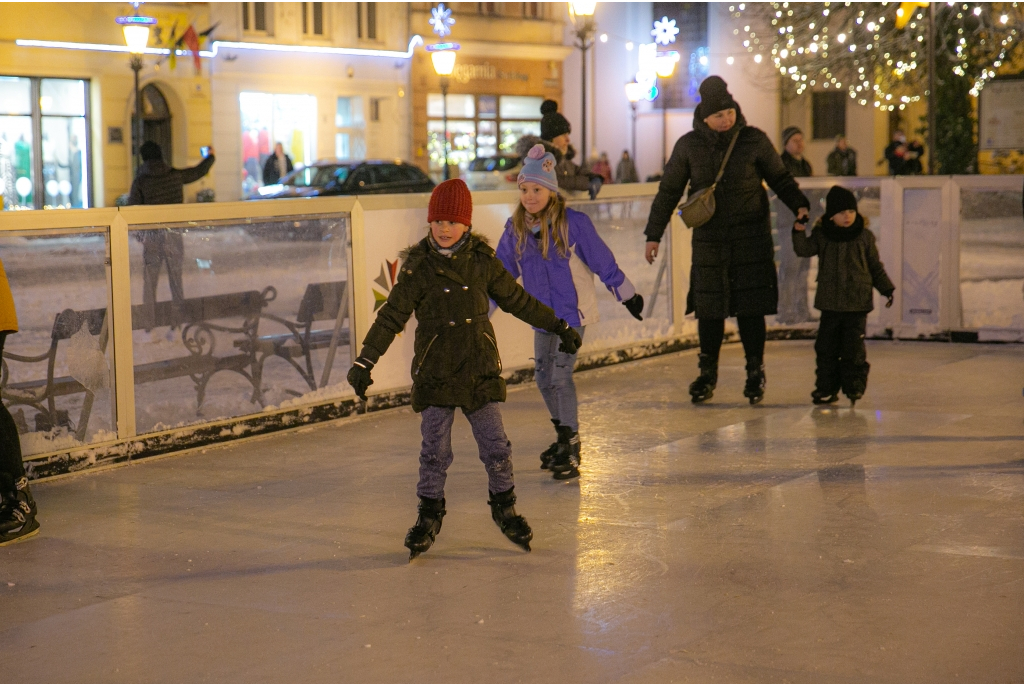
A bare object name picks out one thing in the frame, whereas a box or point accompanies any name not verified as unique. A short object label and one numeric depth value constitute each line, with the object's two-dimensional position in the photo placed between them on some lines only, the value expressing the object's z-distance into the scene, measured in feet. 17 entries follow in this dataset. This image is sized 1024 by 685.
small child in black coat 28.22
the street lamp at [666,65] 95.61
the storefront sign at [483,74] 132.05
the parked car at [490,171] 103.96
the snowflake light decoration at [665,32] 118.73
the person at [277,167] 103.04
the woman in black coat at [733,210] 28.40
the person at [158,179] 44.14
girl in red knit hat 17.57
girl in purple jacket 21.97
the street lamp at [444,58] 91.81
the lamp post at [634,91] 121.90
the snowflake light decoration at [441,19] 121.49
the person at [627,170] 129.29
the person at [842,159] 79.30
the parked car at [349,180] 87.10
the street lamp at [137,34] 75.25
